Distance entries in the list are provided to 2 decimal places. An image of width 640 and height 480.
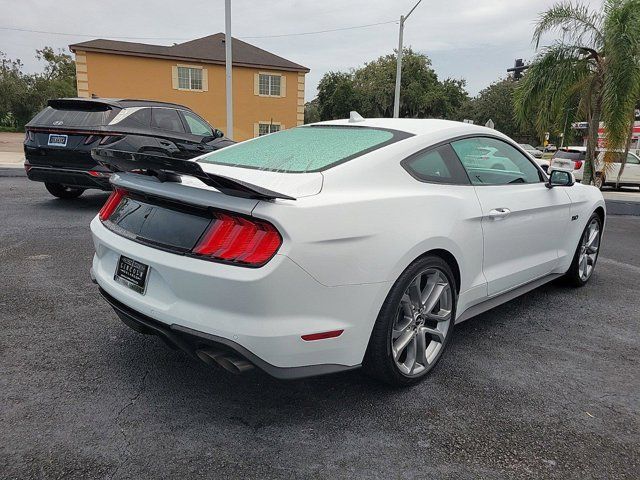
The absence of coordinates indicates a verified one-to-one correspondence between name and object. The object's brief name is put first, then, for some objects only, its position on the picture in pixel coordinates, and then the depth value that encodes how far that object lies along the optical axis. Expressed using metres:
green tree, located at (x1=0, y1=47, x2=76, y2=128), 47.00
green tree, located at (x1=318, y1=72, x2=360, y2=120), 47.75
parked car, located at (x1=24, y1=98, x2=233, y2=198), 7.13
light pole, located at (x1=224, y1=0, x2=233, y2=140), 16.63
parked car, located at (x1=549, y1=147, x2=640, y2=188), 17.05
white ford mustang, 2.22
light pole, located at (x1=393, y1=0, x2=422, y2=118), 21.45
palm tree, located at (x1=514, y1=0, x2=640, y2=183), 10.78
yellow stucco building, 26.02
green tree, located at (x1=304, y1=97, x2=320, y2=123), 56.22
